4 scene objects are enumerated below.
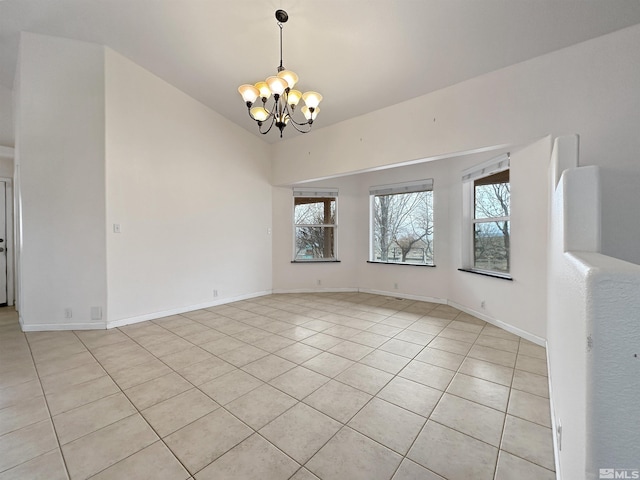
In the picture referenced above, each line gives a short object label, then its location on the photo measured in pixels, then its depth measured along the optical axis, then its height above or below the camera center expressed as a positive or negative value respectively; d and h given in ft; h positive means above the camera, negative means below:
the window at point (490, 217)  11.44 +0.99
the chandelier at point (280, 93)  8.07 +4.73
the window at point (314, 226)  18.24 +0.87
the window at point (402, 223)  15.60 +0.97
